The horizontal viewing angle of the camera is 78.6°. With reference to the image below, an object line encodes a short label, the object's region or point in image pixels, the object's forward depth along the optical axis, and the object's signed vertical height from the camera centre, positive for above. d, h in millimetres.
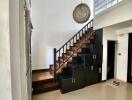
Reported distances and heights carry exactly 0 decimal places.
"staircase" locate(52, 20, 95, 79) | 3099 +14
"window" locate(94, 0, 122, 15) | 2362 +1358
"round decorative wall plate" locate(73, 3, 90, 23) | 3104 +1357
